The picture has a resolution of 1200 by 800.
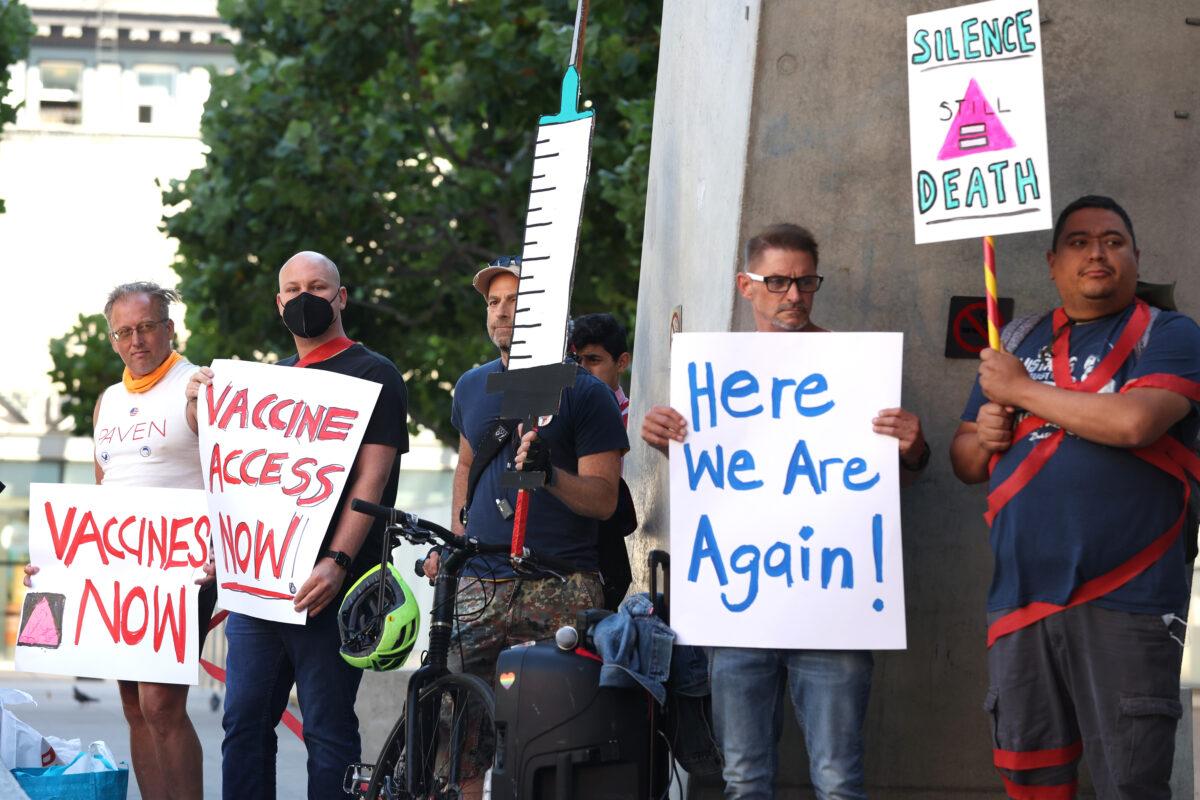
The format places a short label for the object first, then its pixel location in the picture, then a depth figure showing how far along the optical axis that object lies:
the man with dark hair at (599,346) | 6.67
